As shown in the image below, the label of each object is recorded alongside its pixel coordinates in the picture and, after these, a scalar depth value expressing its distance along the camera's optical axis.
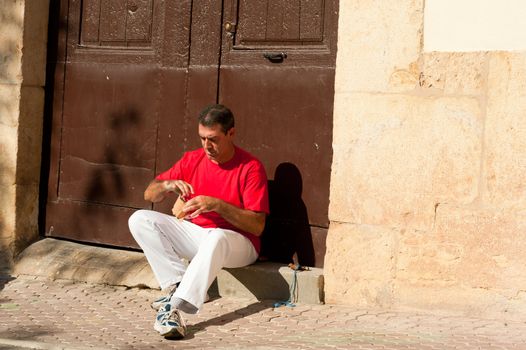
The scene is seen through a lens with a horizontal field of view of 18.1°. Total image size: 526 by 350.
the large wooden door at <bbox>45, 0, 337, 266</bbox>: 10.57
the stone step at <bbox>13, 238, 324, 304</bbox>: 10.23
